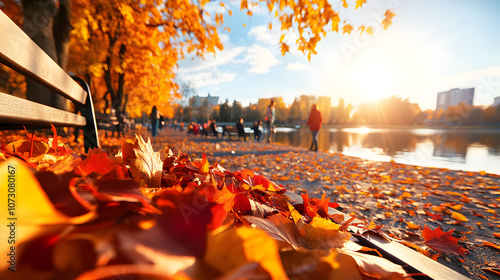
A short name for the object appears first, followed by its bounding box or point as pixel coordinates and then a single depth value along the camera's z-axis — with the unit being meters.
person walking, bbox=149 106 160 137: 13.29
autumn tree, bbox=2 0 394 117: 4.36
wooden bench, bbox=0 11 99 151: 0.70
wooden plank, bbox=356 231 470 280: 0.67
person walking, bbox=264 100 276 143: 13.79
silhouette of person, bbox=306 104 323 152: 9.95
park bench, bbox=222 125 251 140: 16.24
